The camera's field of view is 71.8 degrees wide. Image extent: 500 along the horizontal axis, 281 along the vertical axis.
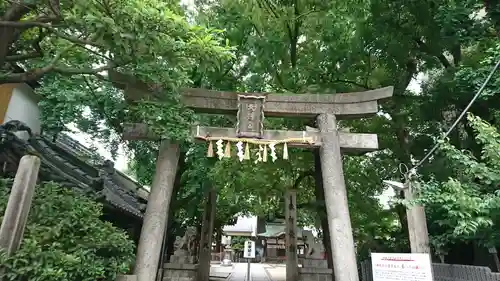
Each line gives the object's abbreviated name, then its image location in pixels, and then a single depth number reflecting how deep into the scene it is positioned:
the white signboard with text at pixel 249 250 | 8.84
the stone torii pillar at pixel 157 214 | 6.64
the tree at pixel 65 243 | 4.57
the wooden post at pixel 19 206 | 4.56
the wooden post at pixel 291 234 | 11.29
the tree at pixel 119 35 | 4.34
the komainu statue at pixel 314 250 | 12.00
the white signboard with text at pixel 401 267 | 5.31
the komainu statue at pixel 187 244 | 11.49
